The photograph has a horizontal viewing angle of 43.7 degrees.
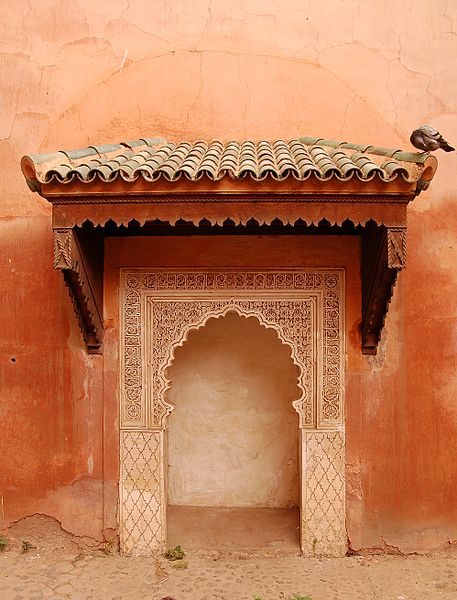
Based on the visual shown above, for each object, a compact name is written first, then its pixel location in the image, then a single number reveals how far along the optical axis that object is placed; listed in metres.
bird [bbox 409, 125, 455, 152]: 3.40
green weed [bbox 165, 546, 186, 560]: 3.96
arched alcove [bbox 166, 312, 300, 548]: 5.09
